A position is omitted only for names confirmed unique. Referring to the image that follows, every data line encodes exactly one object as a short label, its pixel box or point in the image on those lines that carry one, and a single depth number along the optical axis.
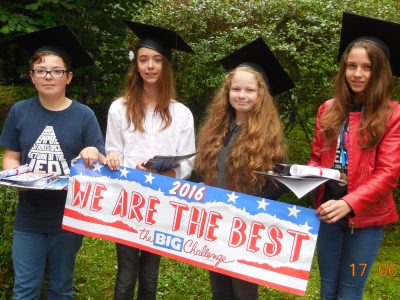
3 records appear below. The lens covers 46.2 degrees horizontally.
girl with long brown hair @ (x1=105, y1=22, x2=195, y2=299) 3.17
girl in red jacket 2.55
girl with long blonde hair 2.87
